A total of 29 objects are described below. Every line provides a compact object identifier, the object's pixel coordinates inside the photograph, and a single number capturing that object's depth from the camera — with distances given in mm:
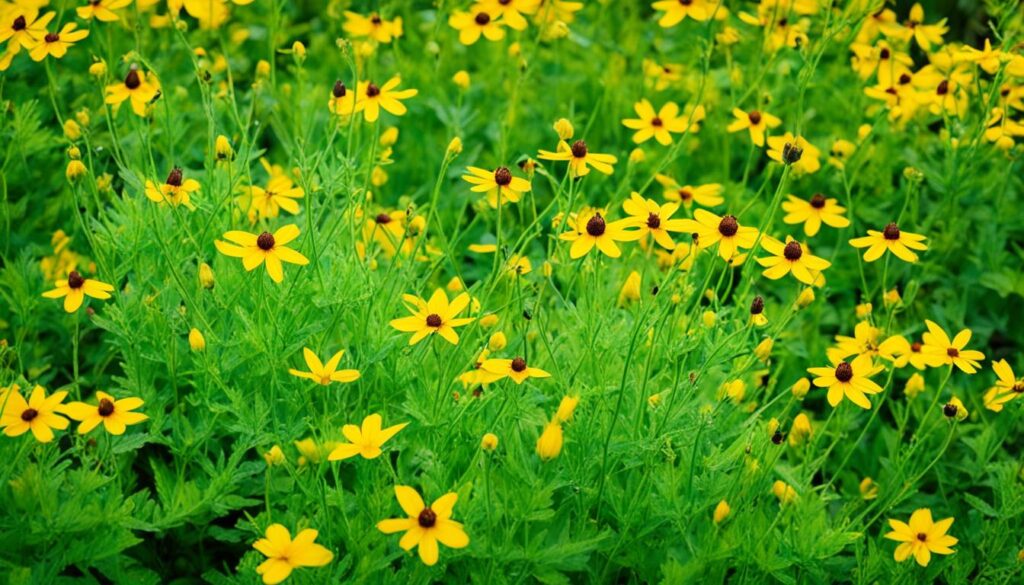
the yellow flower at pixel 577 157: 2140
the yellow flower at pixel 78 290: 2094
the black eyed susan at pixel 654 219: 2109
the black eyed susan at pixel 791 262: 2109
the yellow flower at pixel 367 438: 1854
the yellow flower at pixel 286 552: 1711
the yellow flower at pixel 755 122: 2842
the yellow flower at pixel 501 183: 2115
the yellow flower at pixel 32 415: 1903
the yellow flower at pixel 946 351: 2225
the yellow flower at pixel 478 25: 2932
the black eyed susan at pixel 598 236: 2061
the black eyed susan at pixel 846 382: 2066
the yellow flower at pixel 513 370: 1918
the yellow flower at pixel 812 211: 2701
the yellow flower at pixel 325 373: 1927
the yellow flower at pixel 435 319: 2004
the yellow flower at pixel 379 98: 2486
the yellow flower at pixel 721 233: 2098
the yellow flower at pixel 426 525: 1734
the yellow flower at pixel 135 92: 2508
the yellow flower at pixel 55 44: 2432
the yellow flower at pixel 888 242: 2238
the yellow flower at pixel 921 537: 2137
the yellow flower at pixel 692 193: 2734
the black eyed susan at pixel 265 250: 1999
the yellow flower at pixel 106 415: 1945
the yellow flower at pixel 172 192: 2125
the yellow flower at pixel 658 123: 2820
